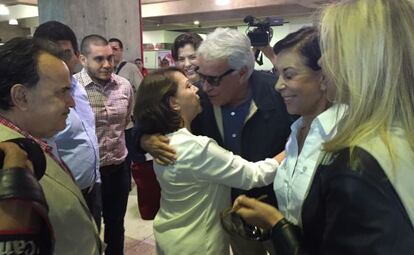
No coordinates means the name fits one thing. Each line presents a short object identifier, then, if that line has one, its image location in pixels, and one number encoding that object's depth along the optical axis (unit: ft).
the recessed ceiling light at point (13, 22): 42.65
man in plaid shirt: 8.77
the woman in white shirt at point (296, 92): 4.19
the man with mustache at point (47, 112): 3.40
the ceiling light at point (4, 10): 35.64
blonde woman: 2.32
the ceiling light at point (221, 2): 35.04
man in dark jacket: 5.61
